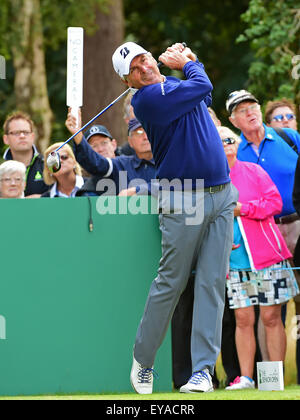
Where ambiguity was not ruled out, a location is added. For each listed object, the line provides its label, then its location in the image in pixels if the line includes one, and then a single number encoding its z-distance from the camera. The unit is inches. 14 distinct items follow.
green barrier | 528.7
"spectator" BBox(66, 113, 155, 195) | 608.4
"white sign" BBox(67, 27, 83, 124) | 585.6
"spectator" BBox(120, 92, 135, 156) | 674.8
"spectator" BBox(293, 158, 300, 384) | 565.0
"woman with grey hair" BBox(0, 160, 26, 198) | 588.7
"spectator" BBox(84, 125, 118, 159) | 675.4
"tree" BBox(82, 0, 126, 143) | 1279.5
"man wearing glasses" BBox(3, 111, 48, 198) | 665.6
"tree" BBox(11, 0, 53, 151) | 1270.9
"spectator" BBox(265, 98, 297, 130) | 669.9
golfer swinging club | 495.8
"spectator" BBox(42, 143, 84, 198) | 631.8
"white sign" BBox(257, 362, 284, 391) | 514.9
